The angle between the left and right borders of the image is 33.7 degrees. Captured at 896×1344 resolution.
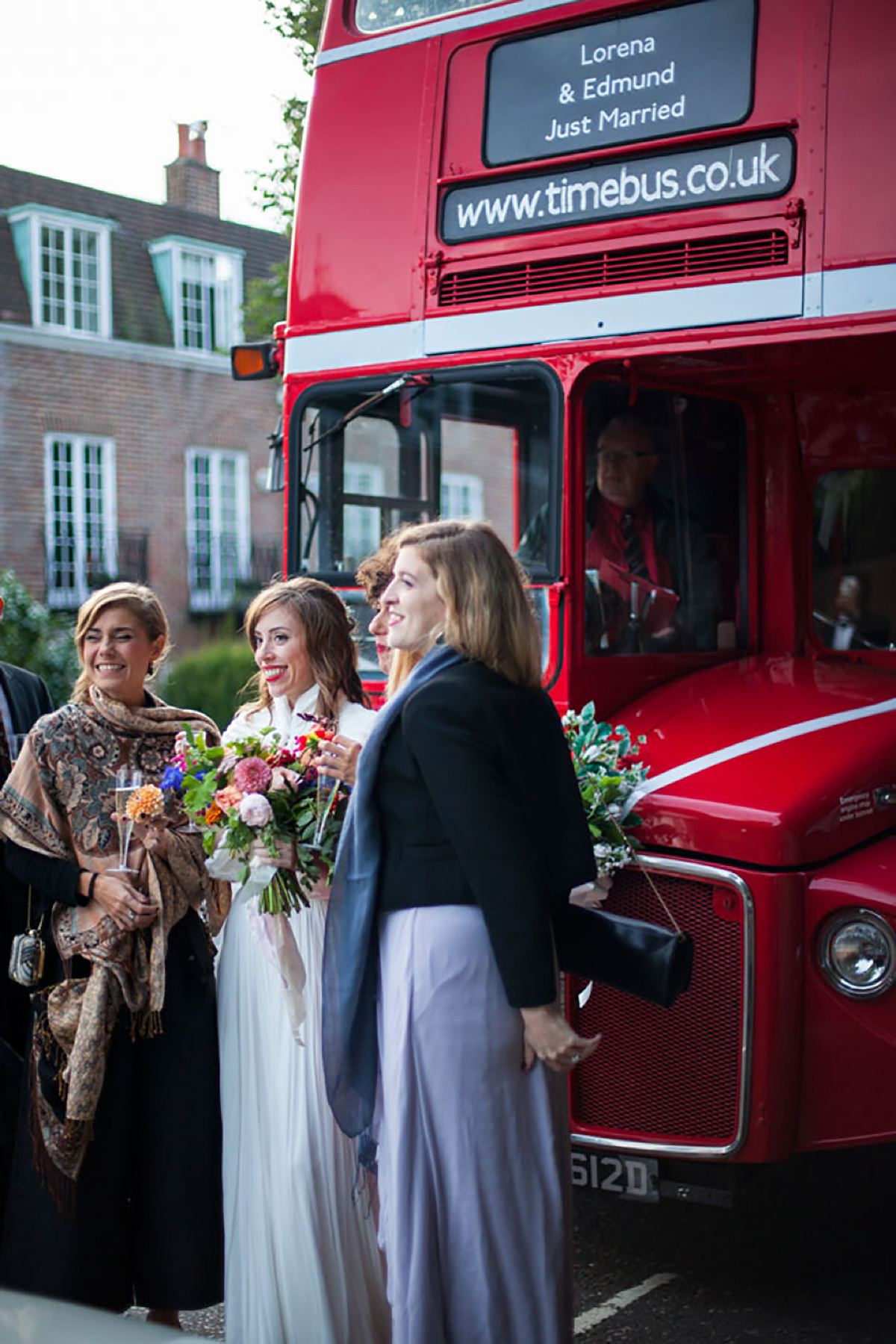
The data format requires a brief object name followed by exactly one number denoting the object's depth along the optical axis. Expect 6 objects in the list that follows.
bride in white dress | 3.46
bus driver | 4.79
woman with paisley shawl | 3.69
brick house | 20.80
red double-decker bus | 3.87
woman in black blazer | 2.98
